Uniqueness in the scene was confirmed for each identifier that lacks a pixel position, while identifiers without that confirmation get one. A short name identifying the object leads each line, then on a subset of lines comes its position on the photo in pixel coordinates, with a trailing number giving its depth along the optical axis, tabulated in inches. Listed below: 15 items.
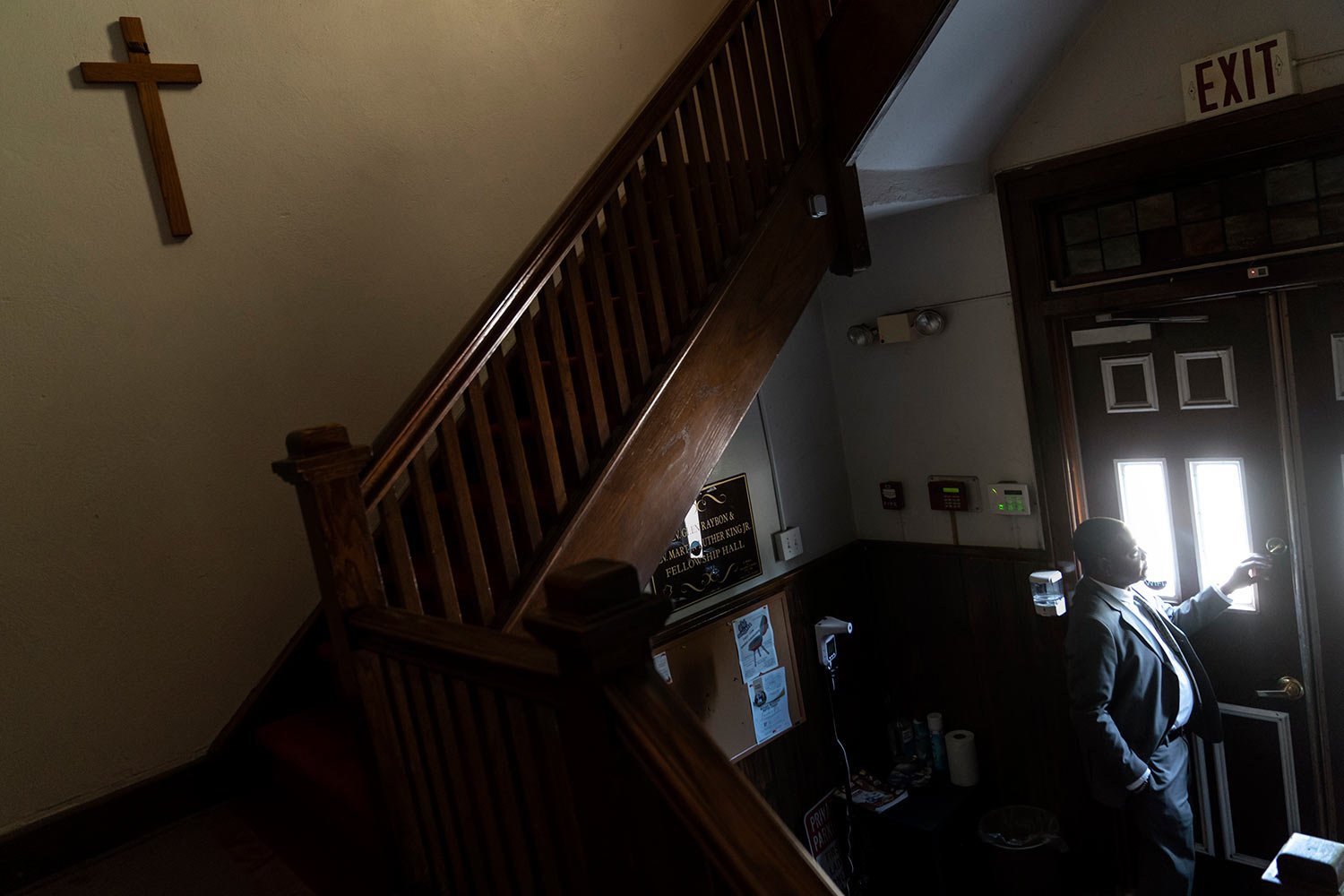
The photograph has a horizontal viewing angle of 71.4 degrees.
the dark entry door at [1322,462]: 135.8
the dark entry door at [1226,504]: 144.0
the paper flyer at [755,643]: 174.4
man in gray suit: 135.6
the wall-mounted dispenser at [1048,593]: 162.7
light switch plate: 180.2
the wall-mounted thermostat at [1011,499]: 169.5
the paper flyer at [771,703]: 175.9
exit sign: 129.4
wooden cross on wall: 106.0
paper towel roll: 179.8
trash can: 162.4
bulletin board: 166.4
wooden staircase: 47.8
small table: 167.3
